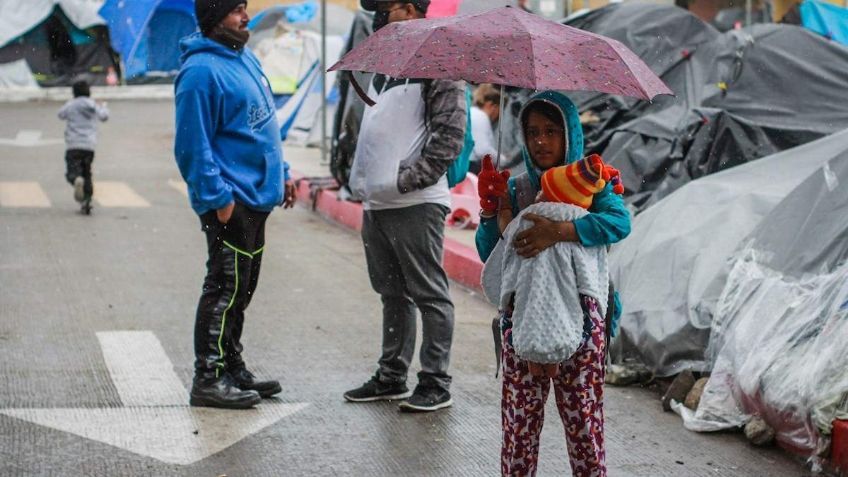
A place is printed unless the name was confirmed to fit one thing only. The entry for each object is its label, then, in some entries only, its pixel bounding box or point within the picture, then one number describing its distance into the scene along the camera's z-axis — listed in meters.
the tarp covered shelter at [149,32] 31.66
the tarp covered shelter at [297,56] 21.77
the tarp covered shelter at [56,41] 32.25
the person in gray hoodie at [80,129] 13.84
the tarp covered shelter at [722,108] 9.73
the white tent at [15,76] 32.12
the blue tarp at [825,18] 17.38
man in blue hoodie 5.68
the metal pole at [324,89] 17.27
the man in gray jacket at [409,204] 5.82
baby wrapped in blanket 4.01
